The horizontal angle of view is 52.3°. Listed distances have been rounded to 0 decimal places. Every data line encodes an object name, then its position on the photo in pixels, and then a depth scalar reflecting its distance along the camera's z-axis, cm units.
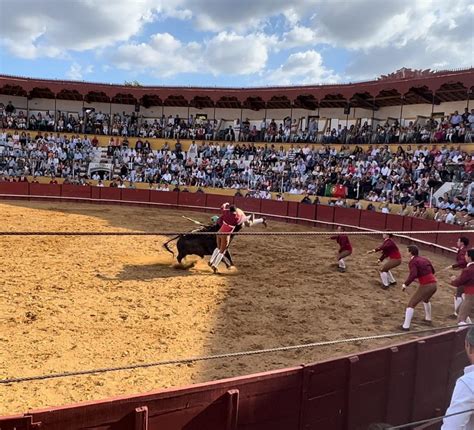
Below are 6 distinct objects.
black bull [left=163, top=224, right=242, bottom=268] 1066
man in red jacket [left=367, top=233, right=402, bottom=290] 993
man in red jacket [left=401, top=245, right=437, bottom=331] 765
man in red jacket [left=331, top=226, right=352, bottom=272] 1123
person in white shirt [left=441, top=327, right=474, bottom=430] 229
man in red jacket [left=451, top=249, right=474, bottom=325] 725
